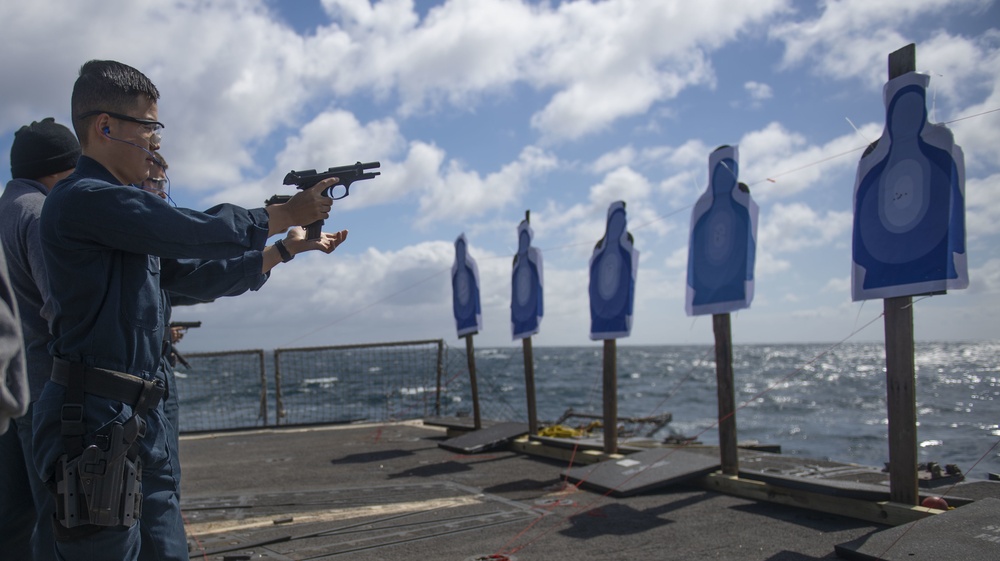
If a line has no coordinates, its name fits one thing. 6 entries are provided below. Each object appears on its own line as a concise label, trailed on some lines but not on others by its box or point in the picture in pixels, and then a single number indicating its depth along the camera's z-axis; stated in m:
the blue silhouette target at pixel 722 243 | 5.91
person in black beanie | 2.00
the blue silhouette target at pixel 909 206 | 4.38
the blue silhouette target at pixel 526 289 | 9.06
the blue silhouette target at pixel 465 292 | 10.16
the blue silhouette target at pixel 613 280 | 7.30
